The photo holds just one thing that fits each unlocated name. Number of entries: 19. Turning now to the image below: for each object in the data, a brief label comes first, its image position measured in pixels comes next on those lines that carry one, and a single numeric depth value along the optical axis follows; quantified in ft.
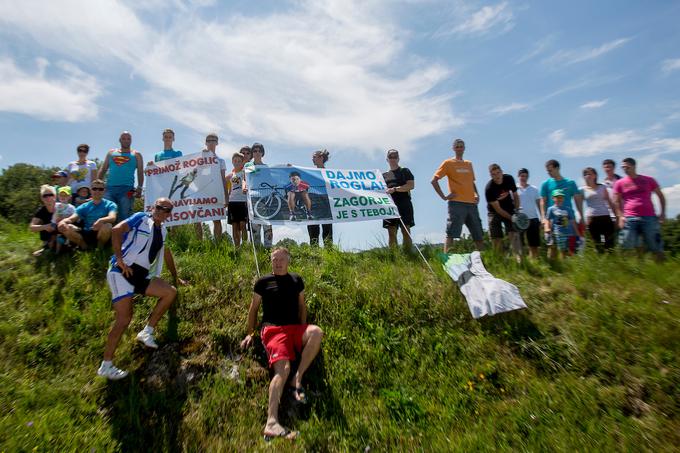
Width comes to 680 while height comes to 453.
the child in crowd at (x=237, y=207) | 26.73
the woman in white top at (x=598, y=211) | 24.91
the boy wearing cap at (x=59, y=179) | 27.37
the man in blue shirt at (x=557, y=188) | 25.03
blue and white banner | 24.02
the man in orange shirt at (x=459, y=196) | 25.84
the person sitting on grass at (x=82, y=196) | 26.94
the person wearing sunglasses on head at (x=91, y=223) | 22.95
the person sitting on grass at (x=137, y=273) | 16.31
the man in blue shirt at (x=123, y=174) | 26.84
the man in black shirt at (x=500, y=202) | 25.11
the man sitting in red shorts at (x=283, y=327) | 15.64
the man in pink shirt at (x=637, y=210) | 22.75
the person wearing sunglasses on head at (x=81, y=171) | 28.14
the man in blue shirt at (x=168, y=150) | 27.91
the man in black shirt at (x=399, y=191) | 26.94
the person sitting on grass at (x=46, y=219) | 23.56
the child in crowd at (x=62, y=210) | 23.77
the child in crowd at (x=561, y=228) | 24.08
